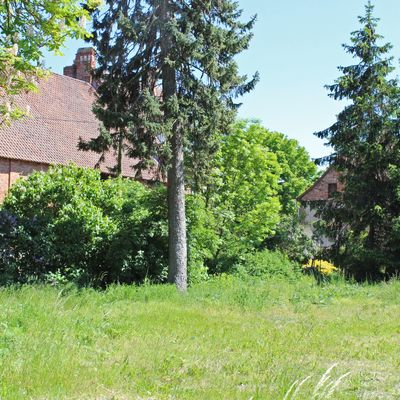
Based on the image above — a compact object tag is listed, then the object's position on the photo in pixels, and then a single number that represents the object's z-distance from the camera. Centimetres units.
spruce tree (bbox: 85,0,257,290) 1378
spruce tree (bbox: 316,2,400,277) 2058
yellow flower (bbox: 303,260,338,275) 2290
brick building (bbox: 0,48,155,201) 2619
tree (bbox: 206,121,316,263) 2055
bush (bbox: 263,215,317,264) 2666
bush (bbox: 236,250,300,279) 1906
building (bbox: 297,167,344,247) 3701
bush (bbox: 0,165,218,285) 1465
